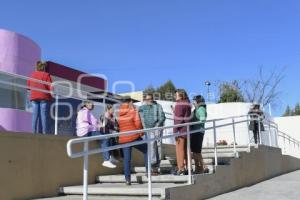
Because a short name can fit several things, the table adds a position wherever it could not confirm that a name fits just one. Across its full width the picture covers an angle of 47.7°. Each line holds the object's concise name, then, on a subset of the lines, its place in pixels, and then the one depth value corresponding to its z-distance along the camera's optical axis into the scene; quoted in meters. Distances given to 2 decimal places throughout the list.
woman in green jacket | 6.82
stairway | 5.61
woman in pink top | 7.16
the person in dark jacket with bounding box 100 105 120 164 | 7.44
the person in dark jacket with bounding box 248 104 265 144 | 10.87
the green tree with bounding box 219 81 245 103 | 38.84
